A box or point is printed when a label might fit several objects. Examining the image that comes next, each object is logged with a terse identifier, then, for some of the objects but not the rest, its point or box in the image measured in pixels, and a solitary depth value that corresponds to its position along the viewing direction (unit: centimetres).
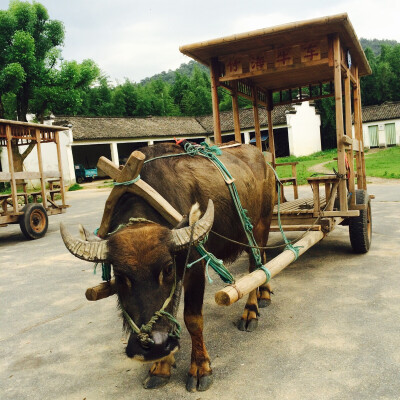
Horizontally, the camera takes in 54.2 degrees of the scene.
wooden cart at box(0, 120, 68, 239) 848
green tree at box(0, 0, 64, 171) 1886
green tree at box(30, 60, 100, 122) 2075
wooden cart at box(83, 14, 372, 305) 431
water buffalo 215
